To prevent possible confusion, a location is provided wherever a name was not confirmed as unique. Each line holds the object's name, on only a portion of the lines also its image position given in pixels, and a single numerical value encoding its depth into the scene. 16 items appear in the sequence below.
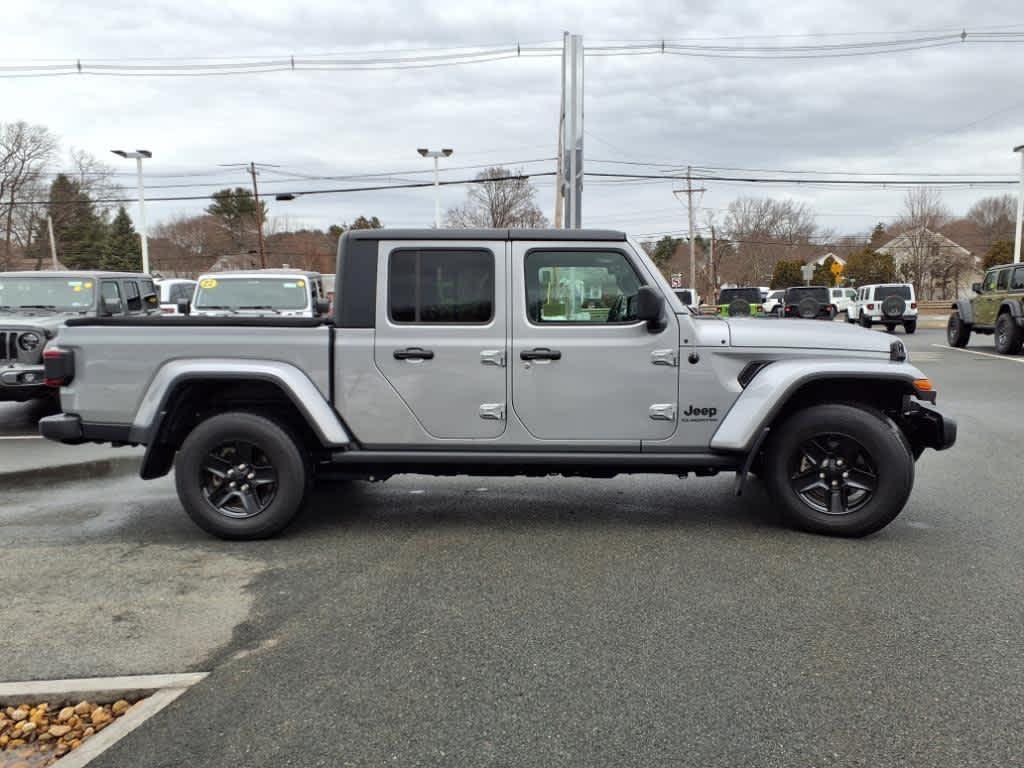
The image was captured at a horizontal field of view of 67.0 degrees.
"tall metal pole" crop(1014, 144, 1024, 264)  34.62
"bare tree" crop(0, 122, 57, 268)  56.84
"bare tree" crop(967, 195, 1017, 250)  69.94
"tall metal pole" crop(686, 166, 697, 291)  56.40
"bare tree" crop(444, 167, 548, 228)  50.09
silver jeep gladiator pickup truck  4.88
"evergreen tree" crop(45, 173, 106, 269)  67.25
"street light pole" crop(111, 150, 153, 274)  32.58
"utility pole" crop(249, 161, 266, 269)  47.29
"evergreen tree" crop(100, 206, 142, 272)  69.38
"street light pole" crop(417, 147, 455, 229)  28.17
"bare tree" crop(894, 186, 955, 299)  60.25
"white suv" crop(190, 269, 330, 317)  12.55
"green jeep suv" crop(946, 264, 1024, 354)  17.36
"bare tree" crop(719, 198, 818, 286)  78.38
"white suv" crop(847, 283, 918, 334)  27.59
